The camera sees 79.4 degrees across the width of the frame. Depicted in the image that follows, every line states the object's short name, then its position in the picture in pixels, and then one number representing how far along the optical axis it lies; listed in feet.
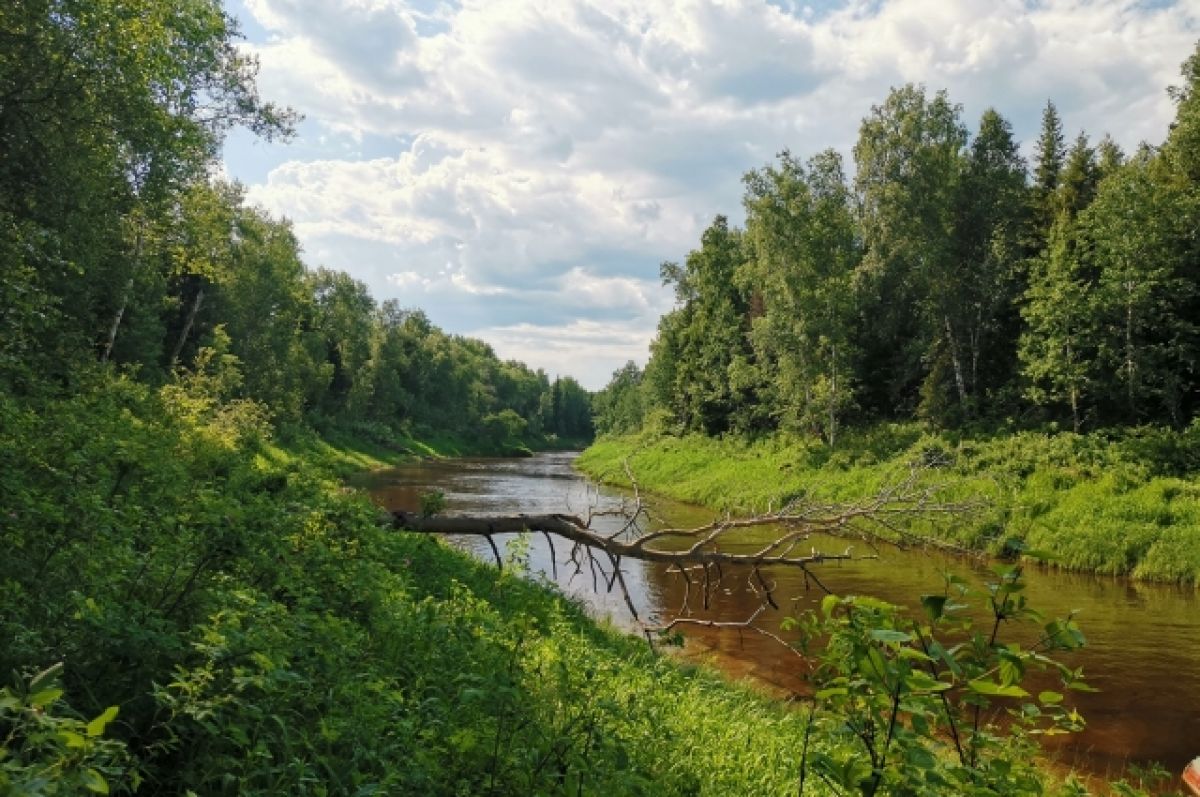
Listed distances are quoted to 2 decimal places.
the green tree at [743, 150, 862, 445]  113.70
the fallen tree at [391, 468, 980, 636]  30.93
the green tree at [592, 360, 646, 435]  302.68
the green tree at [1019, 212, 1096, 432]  89.40
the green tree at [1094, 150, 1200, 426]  85.81
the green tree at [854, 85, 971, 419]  114.83
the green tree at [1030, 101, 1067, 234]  124.77
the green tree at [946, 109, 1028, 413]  112.27
